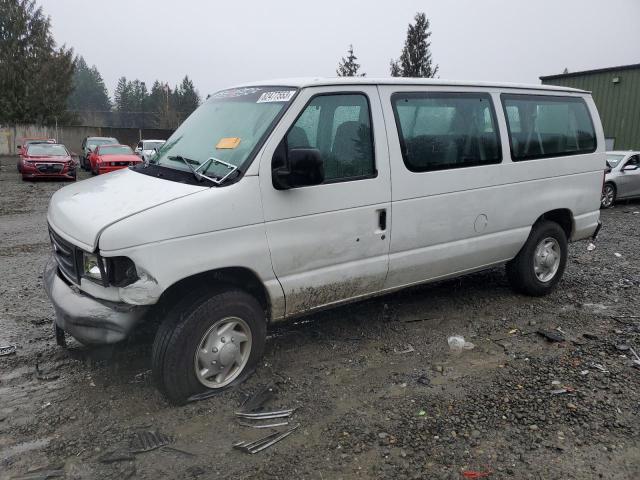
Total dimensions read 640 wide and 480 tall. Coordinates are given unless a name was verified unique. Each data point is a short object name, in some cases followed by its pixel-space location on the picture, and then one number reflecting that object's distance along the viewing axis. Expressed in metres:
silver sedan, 13.23
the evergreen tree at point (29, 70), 36.47
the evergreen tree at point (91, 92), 94.06
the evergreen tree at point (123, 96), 85.75
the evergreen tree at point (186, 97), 66.31
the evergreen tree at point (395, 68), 43.54
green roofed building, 20.45
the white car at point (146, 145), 25.46
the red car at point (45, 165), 18.11
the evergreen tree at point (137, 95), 79.59
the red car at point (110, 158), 19.93
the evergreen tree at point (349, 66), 43.34
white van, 3.22
